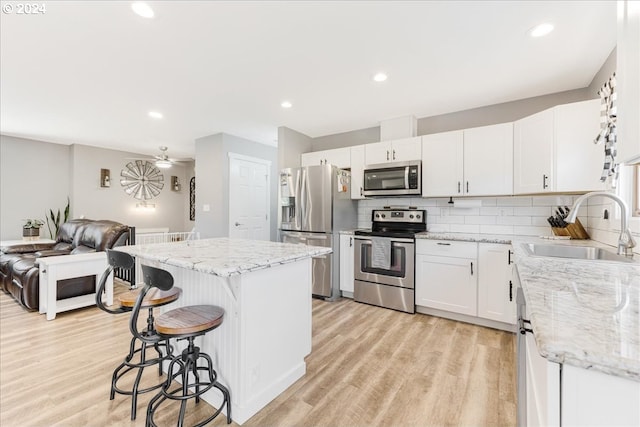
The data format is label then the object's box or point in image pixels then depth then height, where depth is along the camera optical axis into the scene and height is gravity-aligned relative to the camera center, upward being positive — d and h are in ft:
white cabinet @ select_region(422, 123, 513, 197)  9.70 +2.01
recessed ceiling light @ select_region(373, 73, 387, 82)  8.72 +4.43
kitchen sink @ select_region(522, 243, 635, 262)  6.14 -0.83
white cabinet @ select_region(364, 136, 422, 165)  11.41 +2.78
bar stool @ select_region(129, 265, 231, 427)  4.37 -1.88
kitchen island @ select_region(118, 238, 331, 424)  5.08 -1.90
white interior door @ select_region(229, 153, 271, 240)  15.65 +1.07
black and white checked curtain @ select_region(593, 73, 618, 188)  5.89 +1.85
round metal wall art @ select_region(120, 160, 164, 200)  20.54 +2.67
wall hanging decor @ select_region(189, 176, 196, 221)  23.75 +1.35
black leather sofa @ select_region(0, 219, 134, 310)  10.38 -1.86
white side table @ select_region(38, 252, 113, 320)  9.94 -2.29
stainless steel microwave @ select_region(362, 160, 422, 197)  11.15 +1.53
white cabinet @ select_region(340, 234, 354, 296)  12.19 -2.11
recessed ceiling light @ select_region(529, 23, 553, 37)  6.39 +4.38
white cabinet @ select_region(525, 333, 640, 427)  1.60 -1.11
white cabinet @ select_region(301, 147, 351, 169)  13.12 +2.86
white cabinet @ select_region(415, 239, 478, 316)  9.53 -2.15
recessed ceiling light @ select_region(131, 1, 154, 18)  5.82 +4.43
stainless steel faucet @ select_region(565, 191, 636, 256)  4.90 -0.16
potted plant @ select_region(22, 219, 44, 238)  15.26 -0.83
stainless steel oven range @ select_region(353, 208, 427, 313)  10.64 -1.79
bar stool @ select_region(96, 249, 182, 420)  5.10 -1.72
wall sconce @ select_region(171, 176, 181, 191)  23.15 +2.64
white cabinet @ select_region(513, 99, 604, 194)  7.79 +1.97
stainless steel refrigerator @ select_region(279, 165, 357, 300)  12.09 +0.10
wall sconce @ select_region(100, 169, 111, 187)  19.16 +2.56
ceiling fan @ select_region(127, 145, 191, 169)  16.70 +3.17
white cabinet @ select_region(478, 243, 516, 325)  8.86 -2.20
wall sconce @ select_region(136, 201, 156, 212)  21.13 +0.64
